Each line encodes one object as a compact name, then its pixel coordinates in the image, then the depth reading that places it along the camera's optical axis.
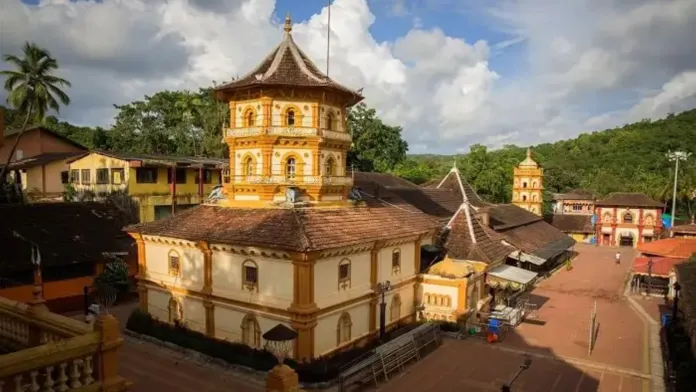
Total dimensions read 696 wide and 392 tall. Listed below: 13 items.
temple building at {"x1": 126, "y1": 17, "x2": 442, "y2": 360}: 18.45
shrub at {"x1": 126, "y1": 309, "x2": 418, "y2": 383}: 17.88
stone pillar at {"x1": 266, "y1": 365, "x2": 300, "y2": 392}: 9.57
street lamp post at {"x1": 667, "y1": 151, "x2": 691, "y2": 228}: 55.25
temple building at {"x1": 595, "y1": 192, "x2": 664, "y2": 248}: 58.72
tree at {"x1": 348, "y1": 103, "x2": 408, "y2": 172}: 64.31
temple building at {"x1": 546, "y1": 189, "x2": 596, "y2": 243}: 65.00
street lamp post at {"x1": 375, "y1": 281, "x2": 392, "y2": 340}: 20.75
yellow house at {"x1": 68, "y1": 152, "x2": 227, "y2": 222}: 35.75
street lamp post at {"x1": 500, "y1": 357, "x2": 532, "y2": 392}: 12.49
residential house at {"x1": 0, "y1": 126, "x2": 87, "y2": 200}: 40.31
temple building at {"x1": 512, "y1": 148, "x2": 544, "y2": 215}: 64.56
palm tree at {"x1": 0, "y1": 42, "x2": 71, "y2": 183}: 35.97
